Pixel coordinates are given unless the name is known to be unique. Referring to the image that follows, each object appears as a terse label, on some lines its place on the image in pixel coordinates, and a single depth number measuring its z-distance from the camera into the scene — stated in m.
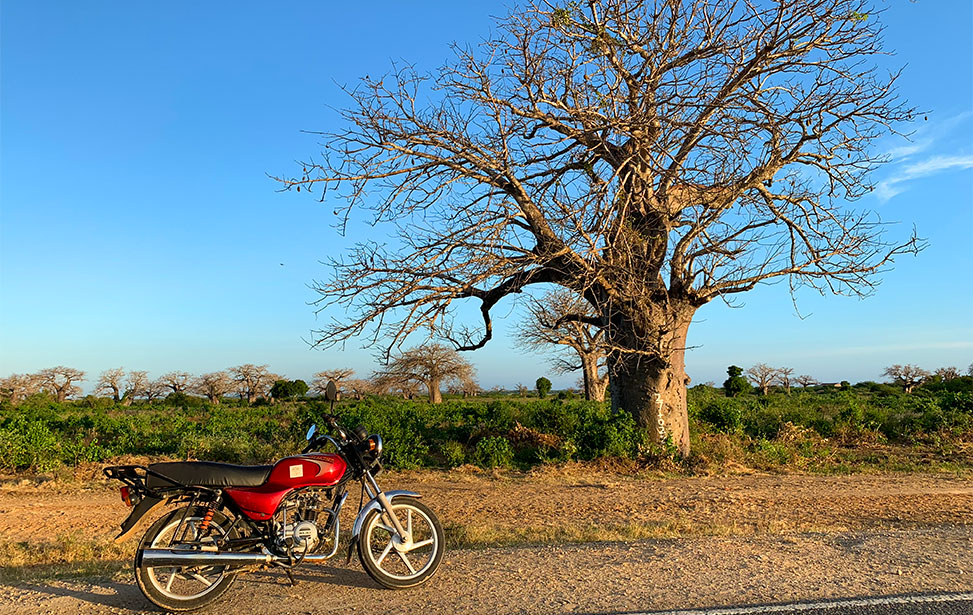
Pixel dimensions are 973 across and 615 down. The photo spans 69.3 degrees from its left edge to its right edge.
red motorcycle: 5.05
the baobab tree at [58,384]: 59.86
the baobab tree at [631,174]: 11.48
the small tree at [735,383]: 40.19
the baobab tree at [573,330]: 13.15
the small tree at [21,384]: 56.89
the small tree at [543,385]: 56.04
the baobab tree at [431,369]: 49.56
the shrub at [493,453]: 12.94
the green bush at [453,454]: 12.97
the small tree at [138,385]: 59.12
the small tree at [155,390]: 59.19
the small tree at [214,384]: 58.56
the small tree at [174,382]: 59.81
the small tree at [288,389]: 44.84
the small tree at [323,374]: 51.74
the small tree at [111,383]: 59.06
